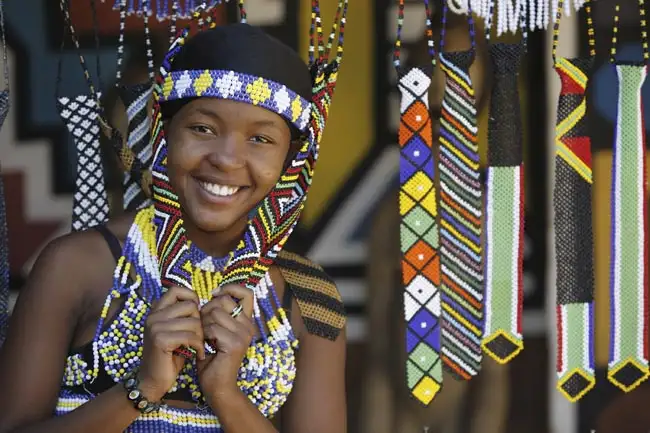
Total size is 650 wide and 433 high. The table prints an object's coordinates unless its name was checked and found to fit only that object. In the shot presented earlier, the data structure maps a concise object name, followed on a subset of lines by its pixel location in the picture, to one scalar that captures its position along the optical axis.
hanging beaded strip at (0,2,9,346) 5.46
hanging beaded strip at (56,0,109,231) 5.65
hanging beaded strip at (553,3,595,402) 5.50
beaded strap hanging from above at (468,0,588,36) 5.55
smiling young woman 4.01
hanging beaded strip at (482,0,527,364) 5.52
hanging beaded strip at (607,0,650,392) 5.52
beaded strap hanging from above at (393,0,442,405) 5.45
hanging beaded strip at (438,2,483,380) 5.53
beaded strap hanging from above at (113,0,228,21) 5.71
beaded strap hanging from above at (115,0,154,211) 5.41
